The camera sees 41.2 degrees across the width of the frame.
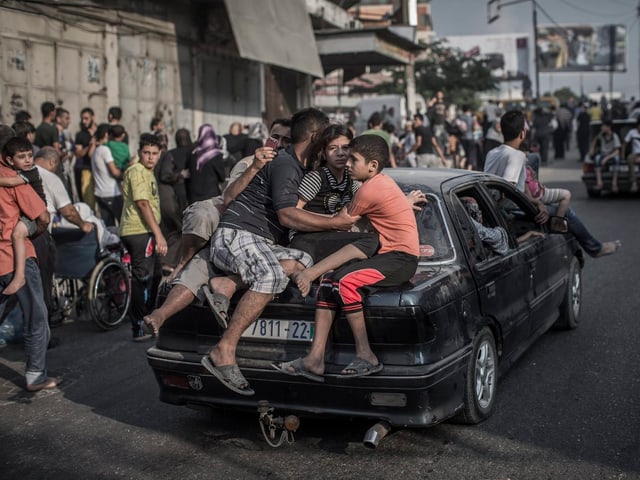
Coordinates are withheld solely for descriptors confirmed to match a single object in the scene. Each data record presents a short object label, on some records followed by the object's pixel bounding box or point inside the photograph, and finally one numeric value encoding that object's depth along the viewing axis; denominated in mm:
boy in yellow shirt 7855
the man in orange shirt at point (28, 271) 6211
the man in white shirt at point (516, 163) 7609
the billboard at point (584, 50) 97812
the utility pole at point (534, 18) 37844
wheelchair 8664
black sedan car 4504
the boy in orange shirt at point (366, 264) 4496
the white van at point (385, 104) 33278
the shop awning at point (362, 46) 23078
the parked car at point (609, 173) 18000
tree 46562
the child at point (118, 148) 11570
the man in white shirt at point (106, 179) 11430
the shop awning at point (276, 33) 16922
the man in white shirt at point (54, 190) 7945
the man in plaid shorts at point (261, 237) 4695
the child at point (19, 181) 6145
